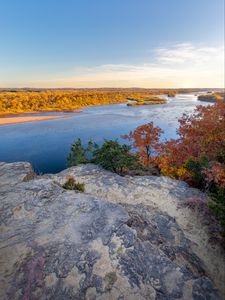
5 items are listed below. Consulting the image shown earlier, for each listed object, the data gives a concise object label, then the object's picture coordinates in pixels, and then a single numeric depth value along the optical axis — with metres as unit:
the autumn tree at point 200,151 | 9.70
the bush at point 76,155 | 21.85
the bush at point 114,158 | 14.34
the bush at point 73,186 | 11.45
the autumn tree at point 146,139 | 29.09
